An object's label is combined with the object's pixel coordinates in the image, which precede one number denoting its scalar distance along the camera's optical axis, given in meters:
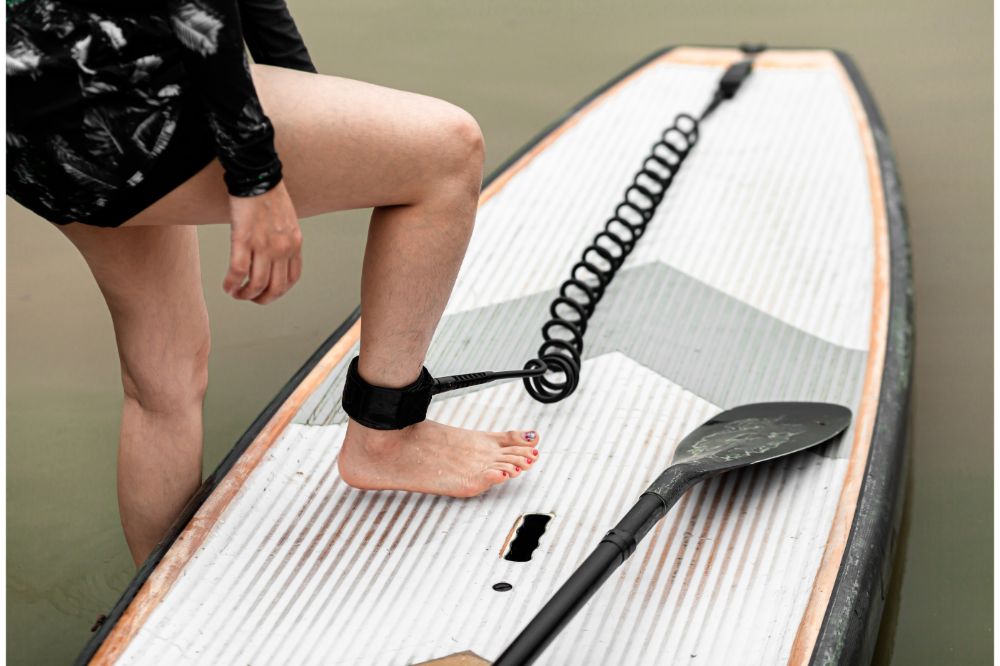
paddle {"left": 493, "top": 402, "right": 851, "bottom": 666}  2.61
